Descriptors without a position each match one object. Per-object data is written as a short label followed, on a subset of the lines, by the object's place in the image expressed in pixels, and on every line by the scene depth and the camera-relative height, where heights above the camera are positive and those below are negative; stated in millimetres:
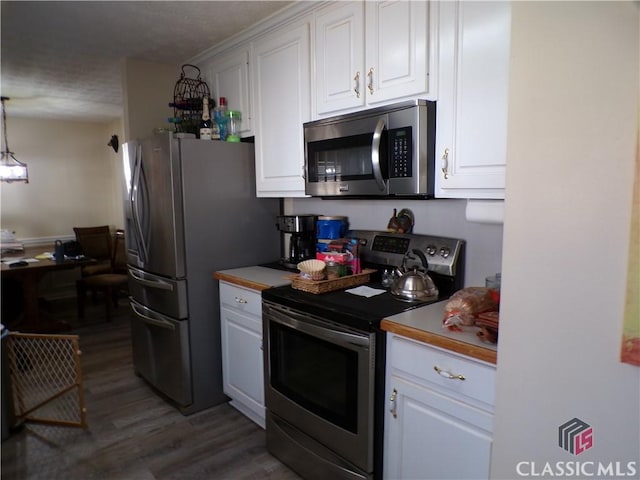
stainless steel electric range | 1564 -716
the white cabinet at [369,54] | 1702 +623
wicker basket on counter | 1895 -424
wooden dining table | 3708 -820
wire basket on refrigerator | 2777 +641
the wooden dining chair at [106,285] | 4402 -956
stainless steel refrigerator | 2408 -287
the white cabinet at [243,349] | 2254 -879
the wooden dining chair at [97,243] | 5223 -595
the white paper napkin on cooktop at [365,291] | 1872 -454
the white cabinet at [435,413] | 1301 -746
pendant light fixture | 4309 +286
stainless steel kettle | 1769 -408
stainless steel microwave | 1703 +184
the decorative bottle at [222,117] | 2699 +504
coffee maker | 2463 -254
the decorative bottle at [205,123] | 2592 +471
